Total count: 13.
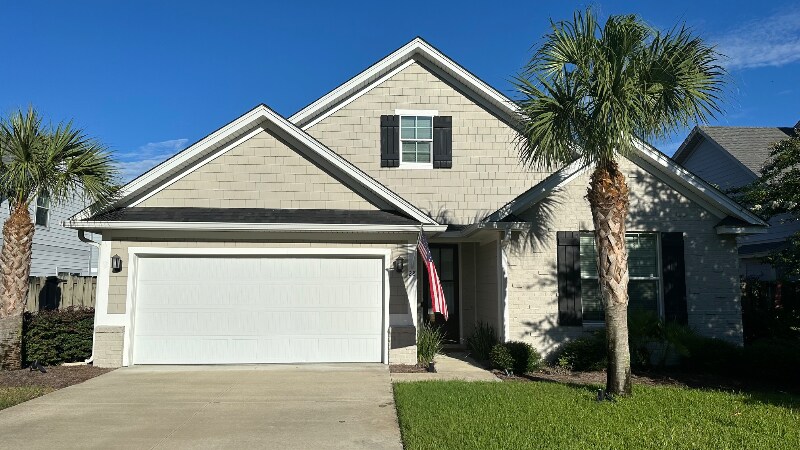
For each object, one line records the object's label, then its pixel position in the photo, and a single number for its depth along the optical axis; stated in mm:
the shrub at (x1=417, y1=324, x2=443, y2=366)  11766
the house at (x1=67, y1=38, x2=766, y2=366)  11375
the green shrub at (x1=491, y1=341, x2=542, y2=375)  11141
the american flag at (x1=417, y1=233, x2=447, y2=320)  10789
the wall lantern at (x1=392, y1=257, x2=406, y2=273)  11578
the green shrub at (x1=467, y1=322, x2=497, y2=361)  12355
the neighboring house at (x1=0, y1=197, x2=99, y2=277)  19812
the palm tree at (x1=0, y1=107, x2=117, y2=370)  10477
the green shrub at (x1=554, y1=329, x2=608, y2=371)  11172
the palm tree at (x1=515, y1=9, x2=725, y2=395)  8633
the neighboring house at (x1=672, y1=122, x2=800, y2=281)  20403
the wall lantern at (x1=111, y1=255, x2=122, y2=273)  11257
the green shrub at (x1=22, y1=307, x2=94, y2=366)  11062
